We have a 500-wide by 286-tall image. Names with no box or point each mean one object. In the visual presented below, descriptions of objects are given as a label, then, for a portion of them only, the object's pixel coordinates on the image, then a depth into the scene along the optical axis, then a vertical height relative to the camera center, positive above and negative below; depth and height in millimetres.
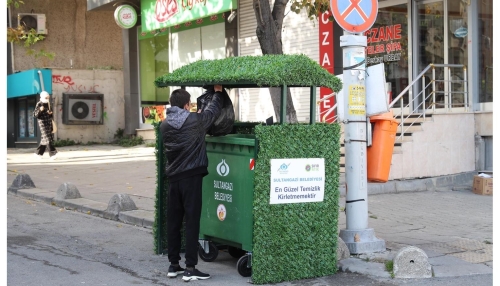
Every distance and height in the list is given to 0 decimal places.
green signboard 19308 +3210
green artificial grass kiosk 6797 -649
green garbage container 6965 -803
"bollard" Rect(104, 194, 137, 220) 10992 -1327
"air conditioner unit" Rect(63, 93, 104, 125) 27281 +490
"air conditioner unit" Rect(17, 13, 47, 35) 28234 +4031
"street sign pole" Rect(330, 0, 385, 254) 7898 -63
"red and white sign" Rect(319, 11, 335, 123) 17562 +1693
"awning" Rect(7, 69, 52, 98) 26625 +1487
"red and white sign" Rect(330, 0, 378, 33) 7883 +1155
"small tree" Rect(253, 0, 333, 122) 11766 +1501
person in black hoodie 6941 -439
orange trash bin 8102 -368
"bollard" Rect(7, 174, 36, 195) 14242 -1247
